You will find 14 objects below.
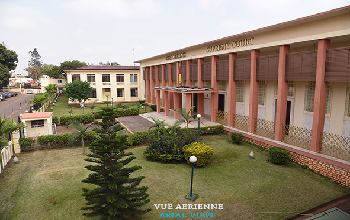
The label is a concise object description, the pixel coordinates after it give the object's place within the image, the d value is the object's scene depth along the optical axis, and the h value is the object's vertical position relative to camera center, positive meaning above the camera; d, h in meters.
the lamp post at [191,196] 9.14 -4.24
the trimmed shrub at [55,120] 23.25 -3.20
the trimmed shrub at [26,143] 14.95 -3.57
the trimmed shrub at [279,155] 12.06 -3.49
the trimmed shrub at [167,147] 12.88 -3.32
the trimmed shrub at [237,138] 15.62 -3.34
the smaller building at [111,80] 40.22 +1.37
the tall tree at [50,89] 37.03 -0.19
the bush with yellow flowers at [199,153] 11.97 -3.36
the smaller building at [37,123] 17.56 -2.72
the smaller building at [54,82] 50.44 +1.25
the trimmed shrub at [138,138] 16.08 -3.46
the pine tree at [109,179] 7.03 -2.85
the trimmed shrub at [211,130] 18.03 -3.24
